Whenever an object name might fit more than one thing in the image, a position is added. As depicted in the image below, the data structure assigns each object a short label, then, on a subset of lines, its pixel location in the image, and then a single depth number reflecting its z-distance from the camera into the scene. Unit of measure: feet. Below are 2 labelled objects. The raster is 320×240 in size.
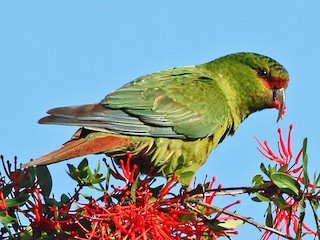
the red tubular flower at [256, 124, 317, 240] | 27.96
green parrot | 30.04
